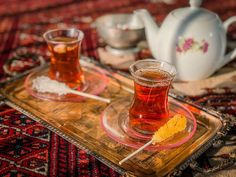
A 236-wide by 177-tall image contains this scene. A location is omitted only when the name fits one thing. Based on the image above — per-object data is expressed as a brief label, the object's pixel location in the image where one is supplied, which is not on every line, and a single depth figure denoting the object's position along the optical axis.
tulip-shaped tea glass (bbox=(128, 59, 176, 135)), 0.70
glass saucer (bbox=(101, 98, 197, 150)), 0.69
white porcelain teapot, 0.93
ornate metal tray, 0.65
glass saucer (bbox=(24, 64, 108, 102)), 0.86
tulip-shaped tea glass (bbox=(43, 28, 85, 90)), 0.88
